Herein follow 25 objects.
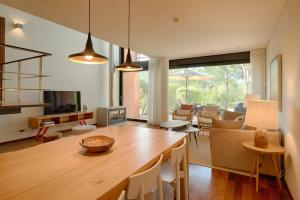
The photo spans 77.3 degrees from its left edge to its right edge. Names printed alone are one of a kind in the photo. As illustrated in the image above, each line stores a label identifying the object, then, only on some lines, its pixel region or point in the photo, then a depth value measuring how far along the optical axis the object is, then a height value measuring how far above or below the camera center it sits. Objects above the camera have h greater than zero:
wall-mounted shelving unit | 4.04 +0.51
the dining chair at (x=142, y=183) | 1.10 -0.52
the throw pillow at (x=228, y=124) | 3.01 -0.39
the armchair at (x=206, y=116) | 5.23 -0.45
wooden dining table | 0.99 -0.47
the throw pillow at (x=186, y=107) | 5.79 -0.22
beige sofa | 2.70 -0.77
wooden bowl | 1.57 -0.39
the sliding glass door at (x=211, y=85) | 5.84 +0.51
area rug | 3.34 -1.06
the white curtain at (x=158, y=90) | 6.53 +0.35
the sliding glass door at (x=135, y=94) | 7.70 +0.24
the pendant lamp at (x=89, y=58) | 1.64 +0.41
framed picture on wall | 2.86 +0.34
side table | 2.32 -0.63
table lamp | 2.33 -0.22
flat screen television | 4.99 -0.04
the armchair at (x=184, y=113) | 5.38 -0.39
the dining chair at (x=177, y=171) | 1.59 -0.73
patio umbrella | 6.34 +0.86
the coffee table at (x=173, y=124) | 4.03 -0.54
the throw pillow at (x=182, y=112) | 5.54 -0.36
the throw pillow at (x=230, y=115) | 4.34 -0.35
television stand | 4.63 -0.55
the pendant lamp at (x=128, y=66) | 2.21 +0.40
